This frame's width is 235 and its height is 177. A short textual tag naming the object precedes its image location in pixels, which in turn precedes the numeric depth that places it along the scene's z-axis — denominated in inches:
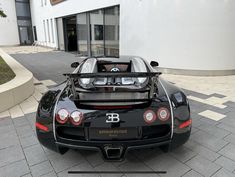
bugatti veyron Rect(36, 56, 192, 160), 67.7
